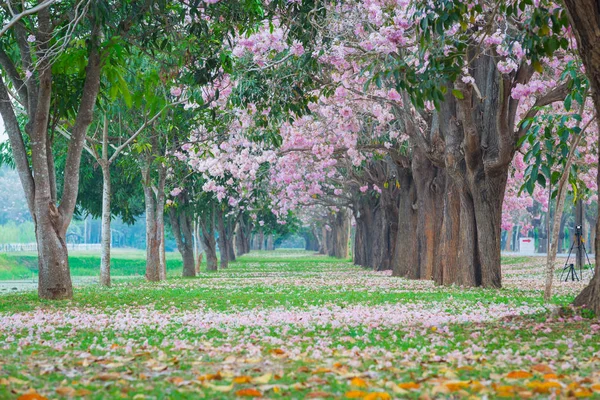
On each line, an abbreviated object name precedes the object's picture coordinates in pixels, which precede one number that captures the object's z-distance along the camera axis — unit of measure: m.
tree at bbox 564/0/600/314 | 15.44
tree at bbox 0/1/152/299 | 26.66
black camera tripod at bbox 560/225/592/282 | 47.19
